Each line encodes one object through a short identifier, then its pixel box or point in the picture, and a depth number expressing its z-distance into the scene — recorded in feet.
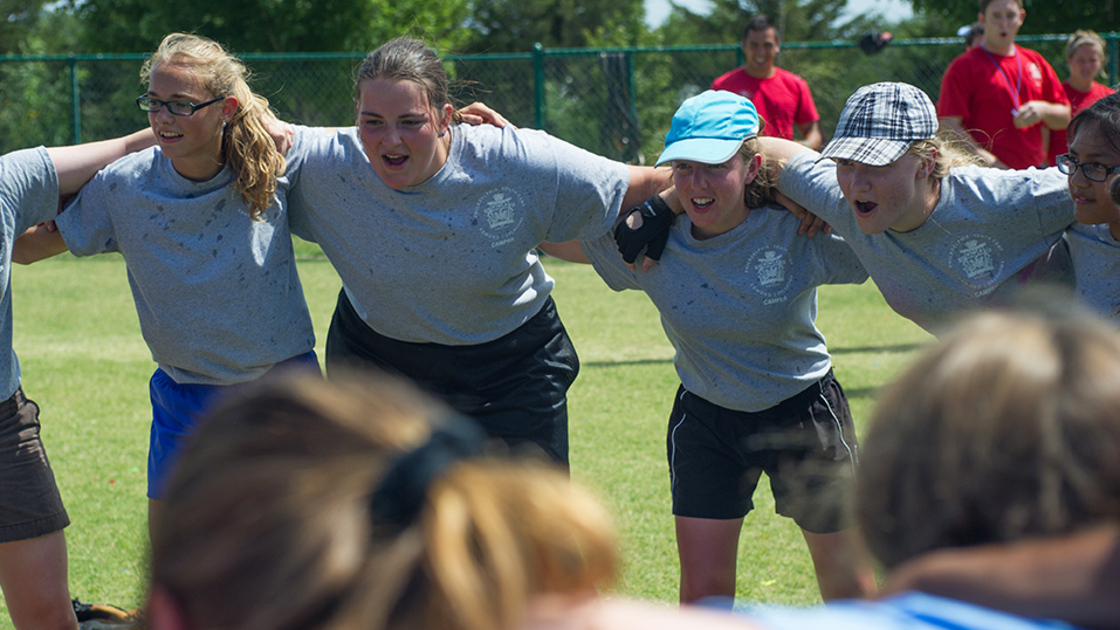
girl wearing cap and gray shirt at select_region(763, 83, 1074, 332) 21.84
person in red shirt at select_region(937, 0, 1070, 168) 52.95
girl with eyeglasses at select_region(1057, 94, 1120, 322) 20.31
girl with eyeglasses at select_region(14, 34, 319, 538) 23.89
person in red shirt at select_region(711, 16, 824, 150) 62.64
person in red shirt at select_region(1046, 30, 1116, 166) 58.70
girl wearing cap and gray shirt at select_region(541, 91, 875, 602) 23.75
